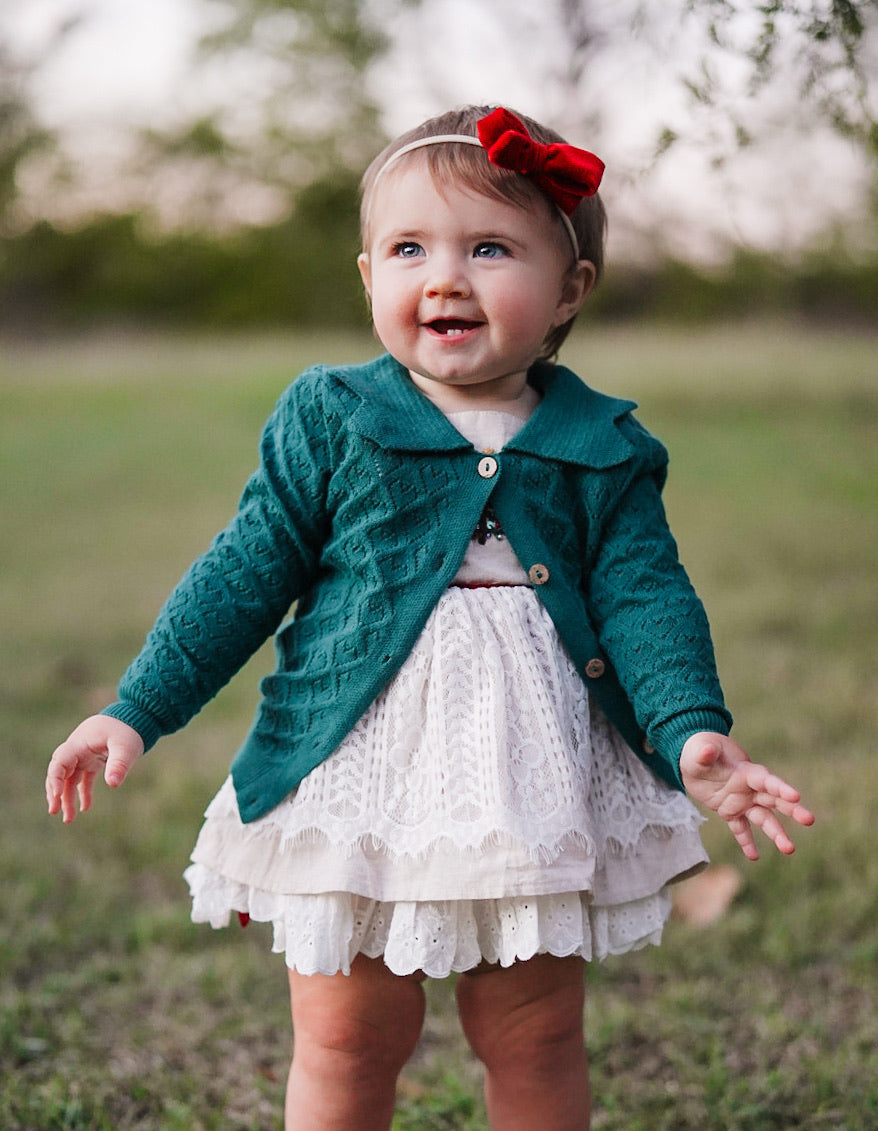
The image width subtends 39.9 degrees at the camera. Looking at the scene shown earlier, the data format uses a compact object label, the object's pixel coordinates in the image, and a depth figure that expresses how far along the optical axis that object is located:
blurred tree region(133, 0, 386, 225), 11.06
